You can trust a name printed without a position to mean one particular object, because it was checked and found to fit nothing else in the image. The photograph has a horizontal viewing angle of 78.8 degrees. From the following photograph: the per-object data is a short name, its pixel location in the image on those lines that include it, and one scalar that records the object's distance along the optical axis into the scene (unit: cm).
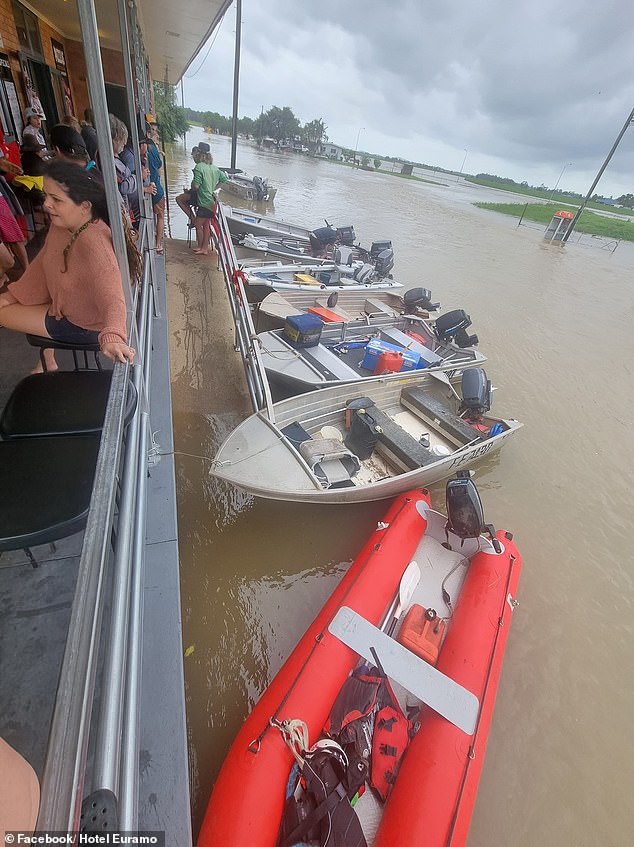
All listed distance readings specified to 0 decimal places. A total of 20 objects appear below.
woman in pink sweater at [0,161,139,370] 187
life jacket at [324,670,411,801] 226
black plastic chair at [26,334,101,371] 220
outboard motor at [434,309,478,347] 666
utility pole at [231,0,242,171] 1434
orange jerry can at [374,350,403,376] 545
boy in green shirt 738
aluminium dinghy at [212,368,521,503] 350
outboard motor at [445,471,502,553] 336
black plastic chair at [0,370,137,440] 182
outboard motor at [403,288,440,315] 739
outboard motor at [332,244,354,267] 902
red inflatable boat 194
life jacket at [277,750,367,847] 183
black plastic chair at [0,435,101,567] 139
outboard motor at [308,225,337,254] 961
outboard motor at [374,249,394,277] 930
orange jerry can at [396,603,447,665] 279
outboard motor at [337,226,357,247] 1018
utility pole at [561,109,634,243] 2171
